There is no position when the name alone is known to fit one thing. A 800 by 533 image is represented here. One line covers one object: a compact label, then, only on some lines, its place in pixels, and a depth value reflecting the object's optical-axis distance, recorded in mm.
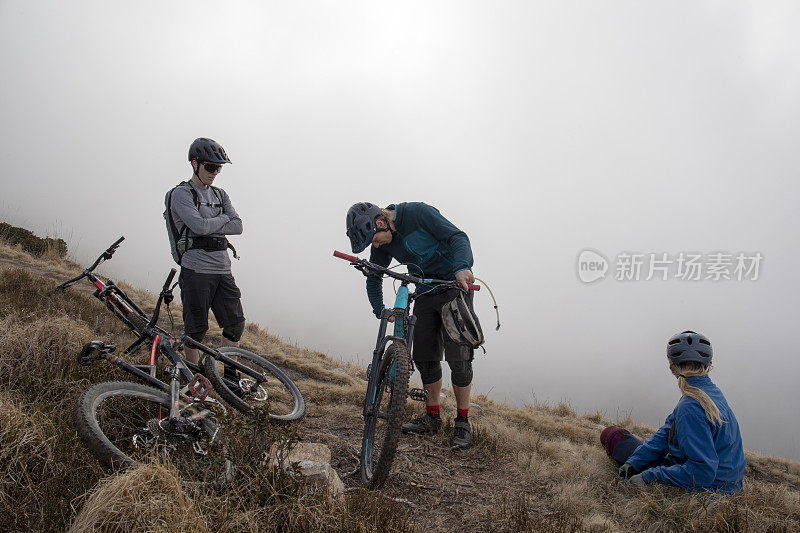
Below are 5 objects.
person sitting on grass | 3836
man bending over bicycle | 4922
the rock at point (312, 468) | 3176
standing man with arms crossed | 5086
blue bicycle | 3549
